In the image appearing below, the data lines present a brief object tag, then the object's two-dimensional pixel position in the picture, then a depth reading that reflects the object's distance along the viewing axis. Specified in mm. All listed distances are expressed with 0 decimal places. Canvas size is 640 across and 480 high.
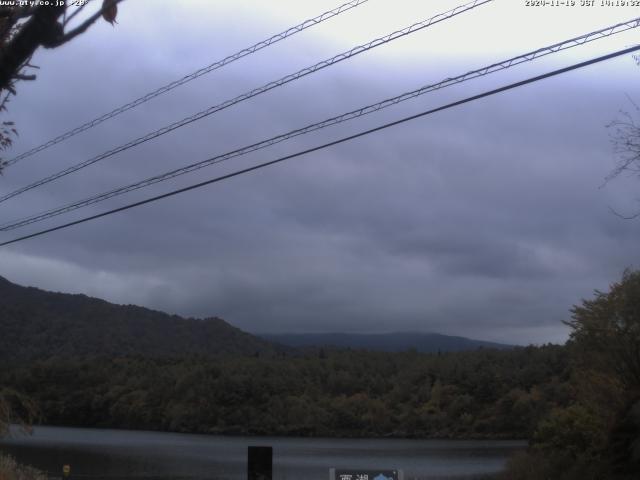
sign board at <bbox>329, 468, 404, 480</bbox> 10836
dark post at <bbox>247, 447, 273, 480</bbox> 11539
